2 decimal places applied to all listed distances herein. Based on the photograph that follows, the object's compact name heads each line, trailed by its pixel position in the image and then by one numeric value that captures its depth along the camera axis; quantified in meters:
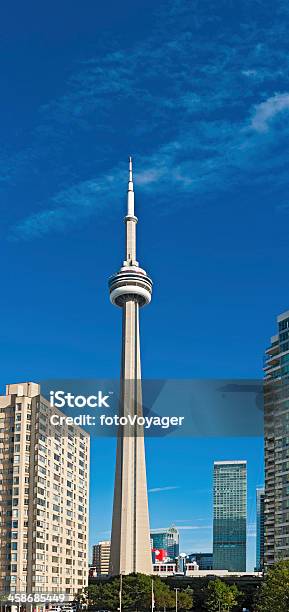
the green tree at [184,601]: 128.00
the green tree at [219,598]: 125.25
